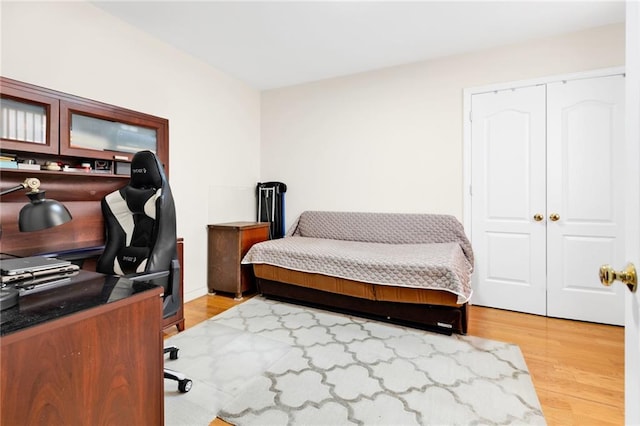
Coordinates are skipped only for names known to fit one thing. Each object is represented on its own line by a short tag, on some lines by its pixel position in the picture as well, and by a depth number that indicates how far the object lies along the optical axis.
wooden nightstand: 3.23
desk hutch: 1.81
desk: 0.74
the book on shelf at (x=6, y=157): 1.70
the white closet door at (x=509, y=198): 2.83
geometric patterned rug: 1.51
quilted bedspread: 2.37
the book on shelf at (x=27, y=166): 1.78
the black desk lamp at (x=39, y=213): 1.05
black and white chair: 1.67
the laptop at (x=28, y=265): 1.08
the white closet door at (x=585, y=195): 2.56
